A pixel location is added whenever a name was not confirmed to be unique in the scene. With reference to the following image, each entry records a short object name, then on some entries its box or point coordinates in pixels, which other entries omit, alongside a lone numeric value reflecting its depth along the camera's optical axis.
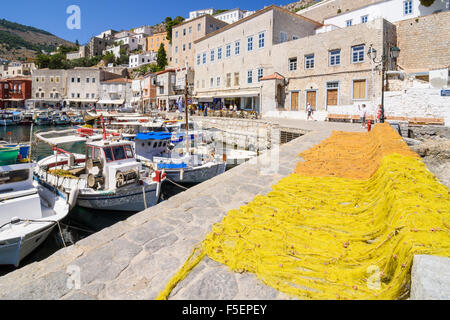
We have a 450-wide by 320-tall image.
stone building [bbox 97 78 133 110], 62.95
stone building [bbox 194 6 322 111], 29.22
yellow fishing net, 2.36
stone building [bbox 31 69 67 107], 63.12
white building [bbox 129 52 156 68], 80.62
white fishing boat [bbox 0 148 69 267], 6.99
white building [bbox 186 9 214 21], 87.29
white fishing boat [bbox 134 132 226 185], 13.83
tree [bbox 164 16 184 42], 67.56
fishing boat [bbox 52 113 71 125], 47.78
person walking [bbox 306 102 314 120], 23.84
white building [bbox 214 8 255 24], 74.38
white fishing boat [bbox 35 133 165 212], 10.42
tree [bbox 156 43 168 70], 65.62
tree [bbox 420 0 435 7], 25.93
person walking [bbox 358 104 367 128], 18.51
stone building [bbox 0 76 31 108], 62.75
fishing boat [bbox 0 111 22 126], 44.78
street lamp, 12.12
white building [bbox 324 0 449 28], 26.48
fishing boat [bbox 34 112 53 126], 46.40
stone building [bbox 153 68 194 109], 46.41
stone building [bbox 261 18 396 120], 21.66
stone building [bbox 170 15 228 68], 48.37
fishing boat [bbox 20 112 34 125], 46.77
